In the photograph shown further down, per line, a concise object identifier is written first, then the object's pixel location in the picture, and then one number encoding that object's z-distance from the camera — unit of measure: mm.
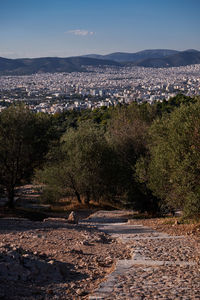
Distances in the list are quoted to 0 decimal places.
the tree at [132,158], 22109
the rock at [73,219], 16997
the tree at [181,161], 13922
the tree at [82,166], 23598
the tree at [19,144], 19750
